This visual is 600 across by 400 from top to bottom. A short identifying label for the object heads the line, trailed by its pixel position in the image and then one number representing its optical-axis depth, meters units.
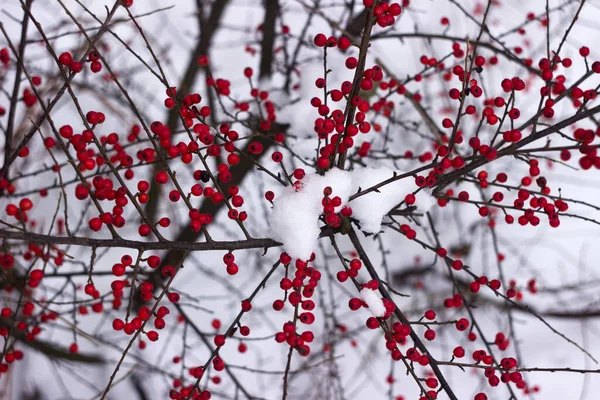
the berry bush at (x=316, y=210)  1.14
